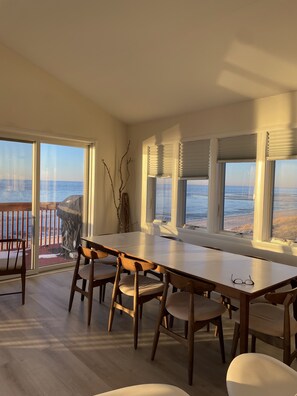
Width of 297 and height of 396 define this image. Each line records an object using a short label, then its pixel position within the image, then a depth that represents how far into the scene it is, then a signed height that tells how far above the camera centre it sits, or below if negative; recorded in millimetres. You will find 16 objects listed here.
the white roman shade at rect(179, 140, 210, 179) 4566 +455
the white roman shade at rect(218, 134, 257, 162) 4008 +558
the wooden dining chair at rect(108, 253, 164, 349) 2736 -935
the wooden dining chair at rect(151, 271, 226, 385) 2305 -954
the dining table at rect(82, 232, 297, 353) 2145 -641
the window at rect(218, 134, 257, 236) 4070 +116
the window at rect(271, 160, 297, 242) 3711 -111
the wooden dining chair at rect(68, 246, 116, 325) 3150 -918
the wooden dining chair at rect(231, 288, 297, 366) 2115 -960
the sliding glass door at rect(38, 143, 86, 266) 4887 -254
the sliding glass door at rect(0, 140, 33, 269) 4426 -87
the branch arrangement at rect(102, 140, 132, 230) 5707 +69
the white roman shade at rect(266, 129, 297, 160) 3607 +556
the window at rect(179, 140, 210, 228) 4602 +145
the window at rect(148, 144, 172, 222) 5137 +146
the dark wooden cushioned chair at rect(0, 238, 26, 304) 3592 -935
